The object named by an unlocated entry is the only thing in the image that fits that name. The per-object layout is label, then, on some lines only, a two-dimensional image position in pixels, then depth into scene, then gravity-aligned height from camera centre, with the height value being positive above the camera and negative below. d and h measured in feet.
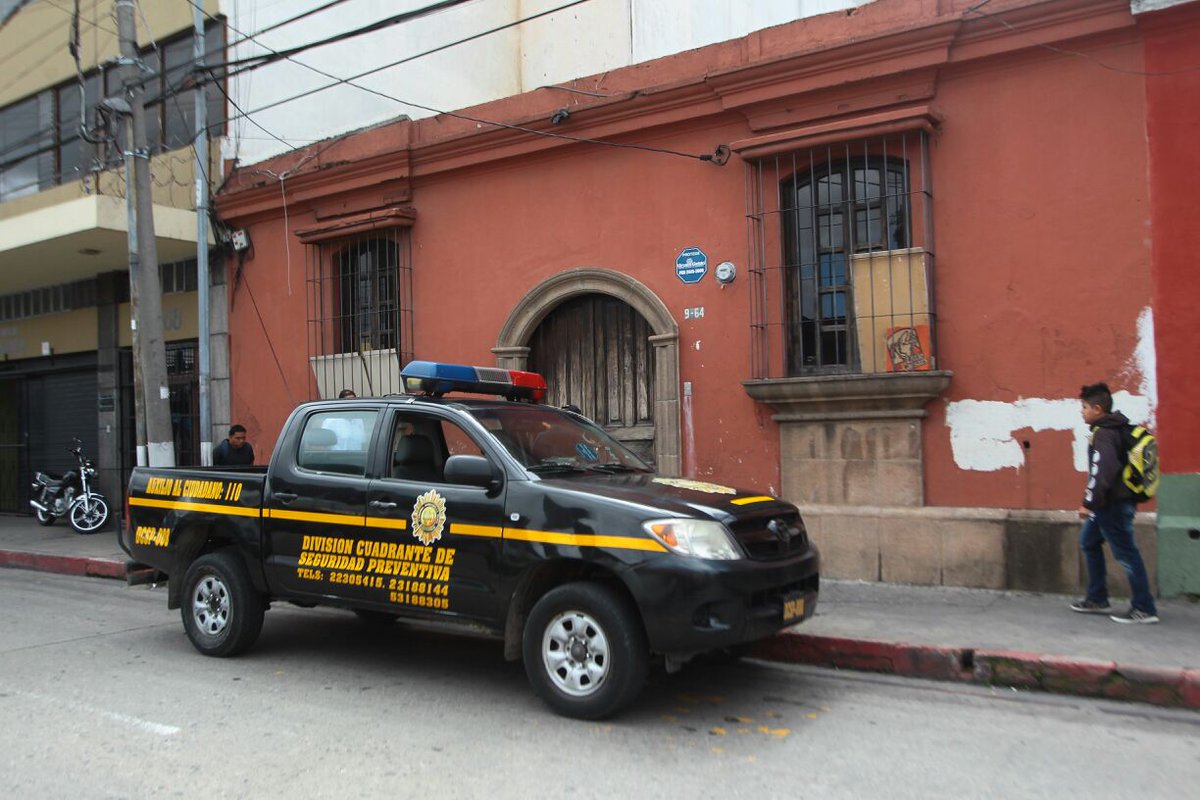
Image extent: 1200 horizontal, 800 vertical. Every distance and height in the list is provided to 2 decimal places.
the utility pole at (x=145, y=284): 34.55 +5.21
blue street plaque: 31.55 +4.84
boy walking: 21.43 -2.46
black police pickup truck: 15.97 -2.52
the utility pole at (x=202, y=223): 41.57 +9.07
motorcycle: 46.39 -4.05
